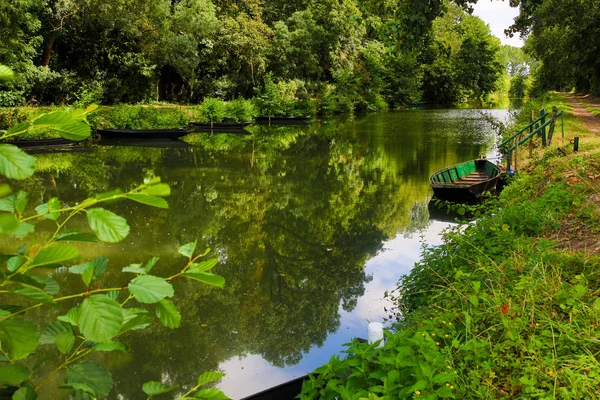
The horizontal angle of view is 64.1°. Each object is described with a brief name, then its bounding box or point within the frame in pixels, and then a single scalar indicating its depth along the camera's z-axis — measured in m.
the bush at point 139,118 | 23.88
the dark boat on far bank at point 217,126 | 27.80
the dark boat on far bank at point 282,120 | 33.00
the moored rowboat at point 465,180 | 10.28
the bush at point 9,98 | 20.39
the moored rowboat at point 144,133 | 22.50
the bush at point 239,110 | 30.16
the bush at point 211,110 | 28.88
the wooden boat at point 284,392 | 3.01
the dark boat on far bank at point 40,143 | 18.72
